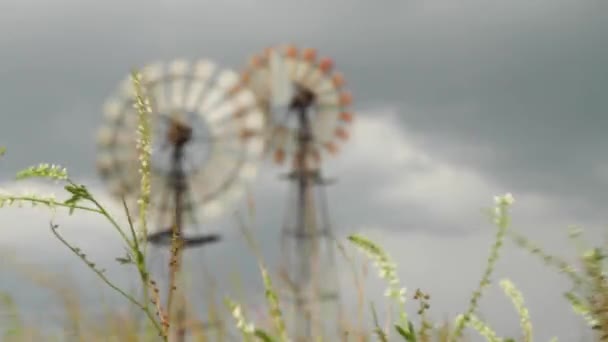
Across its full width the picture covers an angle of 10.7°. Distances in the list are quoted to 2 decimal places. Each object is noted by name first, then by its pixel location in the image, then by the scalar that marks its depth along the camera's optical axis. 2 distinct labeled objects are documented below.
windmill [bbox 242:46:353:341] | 27.83
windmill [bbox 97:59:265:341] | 21.22
